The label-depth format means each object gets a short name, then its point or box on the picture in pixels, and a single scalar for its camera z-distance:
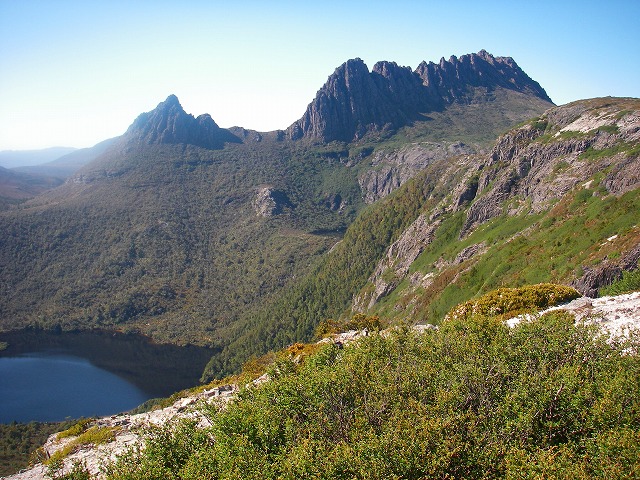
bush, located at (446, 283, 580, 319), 50.75
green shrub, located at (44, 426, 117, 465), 43.07
